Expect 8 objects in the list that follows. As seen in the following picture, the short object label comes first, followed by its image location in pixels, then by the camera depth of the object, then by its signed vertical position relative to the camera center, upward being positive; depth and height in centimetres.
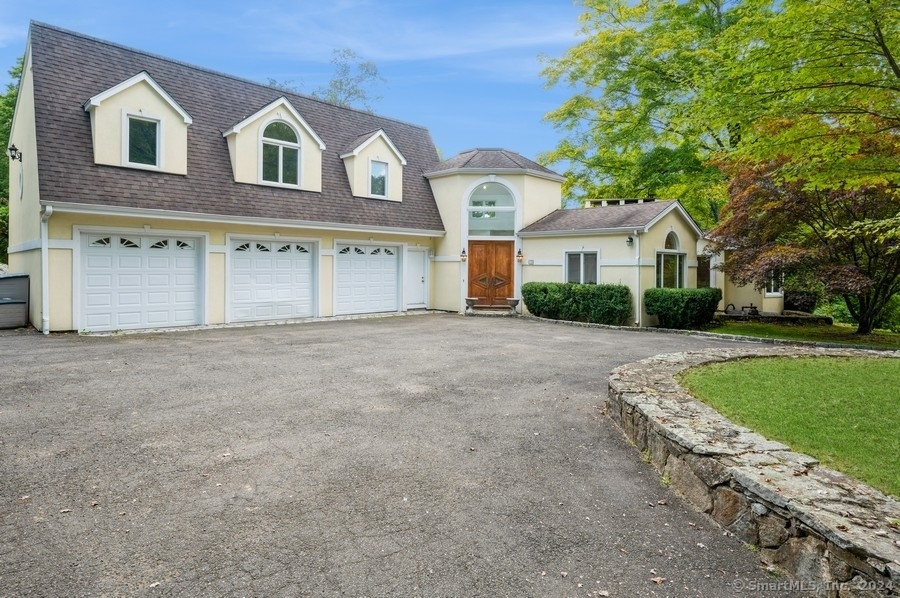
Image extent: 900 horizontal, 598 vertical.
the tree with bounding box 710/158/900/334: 1126 +126
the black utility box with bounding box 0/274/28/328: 1130 -32
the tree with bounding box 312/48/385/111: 3272 +1315
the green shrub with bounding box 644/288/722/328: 1386 -40
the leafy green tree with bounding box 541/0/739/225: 1906 +777
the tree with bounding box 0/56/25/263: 2116 +586
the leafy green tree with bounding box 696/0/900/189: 595 +258
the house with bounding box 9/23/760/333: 1131 +204
